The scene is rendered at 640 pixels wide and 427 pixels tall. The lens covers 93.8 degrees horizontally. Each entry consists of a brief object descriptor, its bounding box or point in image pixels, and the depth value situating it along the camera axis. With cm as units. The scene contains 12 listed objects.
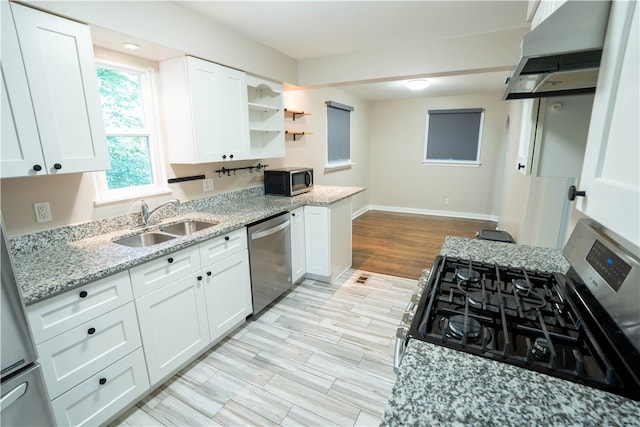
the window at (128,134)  209
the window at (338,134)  497
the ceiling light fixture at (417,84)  418
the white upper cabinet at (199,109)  229
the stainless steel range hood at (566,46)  72
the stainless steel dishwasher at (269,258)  250
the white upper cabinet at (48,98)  139
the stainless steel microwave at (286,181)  326
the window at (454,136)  580
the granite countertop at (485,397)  64
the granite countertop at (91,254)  134
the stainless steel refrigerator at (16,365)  101
